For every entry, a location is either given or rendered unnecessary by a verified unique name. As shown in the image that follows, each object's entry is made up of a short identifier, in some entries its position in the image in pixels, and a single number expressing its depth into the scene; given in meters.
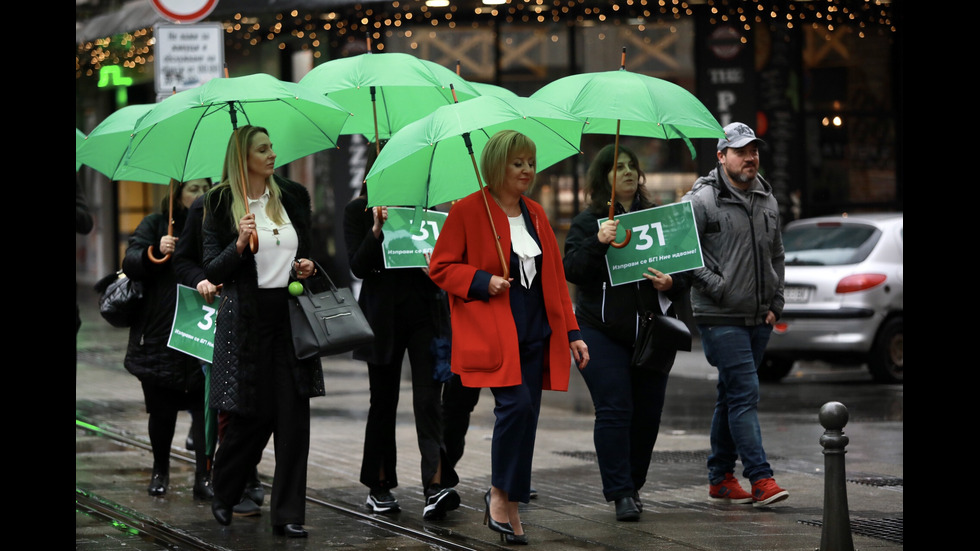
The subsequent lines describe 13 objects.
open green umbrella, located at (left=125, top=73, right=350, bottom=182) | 14.53
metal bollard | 11.83
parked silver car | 26.87
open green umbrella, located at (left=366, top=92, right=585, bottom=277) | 12.82
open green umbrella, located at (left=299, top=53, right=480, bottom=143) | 15.28
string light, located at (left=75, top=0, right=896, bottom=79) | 38.72
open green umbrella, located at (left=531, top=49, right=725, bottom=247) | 13.64
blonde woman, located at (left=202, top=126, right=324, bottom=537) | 13.52
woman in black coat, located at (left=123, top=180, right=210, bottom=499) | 16.08
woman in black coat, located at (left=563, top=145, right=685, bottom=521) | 14.20
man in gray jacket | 14.86
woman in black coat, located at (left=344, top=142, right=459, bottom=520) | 14.65
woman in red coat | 12.91
